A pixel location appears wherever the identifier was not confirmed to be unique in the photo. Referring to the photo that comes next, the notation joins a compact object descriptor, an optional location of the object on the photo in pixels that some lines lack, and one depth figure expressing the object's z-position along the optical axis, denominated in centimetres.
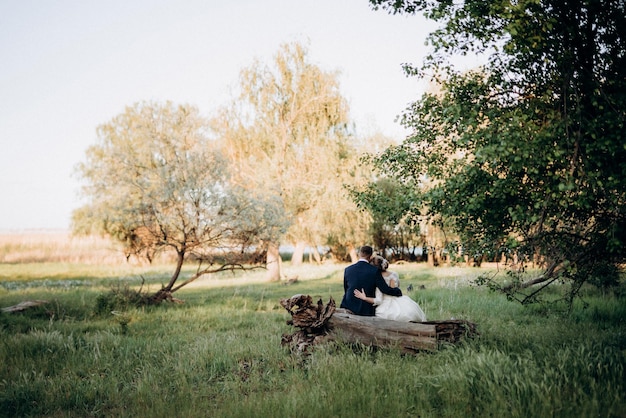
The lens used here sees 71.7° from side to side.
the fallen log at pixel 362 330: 688
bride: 788
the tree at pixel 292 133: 2641
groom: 808
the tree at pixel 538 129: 592
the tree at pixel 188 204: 1466
